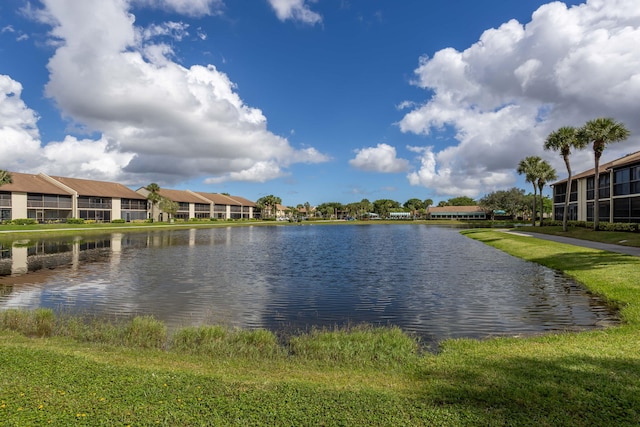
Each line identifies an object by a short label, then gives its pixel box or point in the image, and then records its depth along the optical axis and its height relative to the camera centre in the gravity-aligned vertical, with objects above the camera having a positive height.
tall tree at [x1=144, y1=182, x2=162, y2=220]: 86.88 +4.60
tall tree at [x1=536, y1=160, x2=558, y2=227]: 65.69 +7.09
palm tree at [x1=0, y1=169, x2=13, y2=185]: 53.34 +5.04
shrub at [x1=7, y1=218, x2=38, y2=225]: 59.84 -1.35
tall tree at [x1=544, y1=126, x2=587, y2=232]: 48.08 +9.39
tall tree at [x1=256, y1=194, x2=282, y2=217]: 135.88 +4.54
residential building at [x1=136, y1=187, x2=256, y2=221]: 98.57 +2.44
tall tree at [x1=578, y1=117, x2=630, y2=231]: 40.47 +8.68
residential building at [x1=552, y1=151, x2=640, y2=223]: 42.84 +3.00
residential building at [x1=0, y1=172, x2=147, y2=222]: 65.50 +2.63
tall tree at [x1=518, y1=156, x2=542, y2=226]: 66.00 +8.24
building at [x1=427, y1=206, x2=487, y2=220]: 140.48 +0.93
